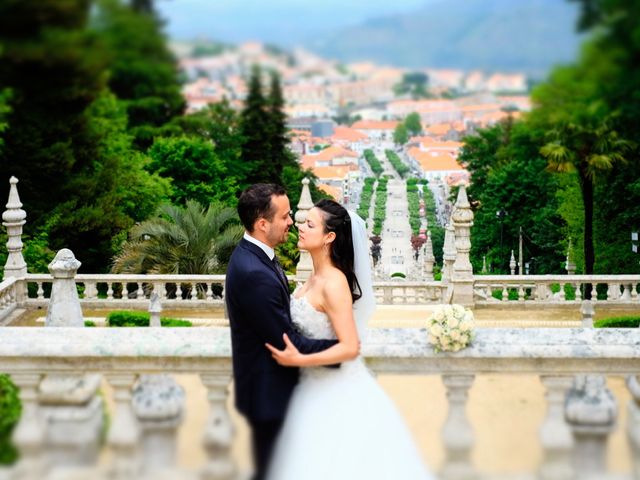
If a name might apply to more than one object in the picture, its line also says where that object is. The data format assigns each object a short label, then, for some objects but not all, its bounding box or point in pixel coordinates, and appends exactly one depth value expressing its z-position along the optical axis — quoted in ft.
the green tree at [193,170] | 78.28
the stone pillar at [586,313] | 41.88
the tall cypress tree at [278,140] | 59.52
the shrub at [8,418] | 11.48
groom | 11.60
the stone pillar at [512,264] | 78.28
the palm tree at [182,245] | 55.01
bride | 11.54
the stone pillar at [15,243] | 51.06
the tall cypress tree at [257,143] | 63.50
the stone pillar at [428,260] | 62.59
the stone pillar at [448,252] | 58.03
